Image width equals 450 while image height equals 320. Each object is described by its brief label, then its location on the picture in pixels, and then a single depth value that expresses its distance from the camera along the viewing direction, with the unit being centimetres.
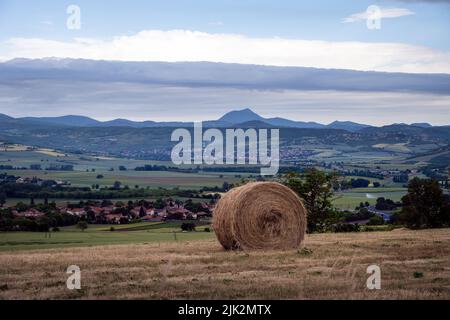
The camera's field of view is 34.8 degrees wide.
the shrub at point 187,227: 3962
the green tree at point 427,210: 3472
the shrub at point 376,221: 4272
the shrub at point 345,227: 3662
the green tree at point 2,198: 6106
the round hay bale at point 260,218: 2119
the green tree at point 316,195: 3838
